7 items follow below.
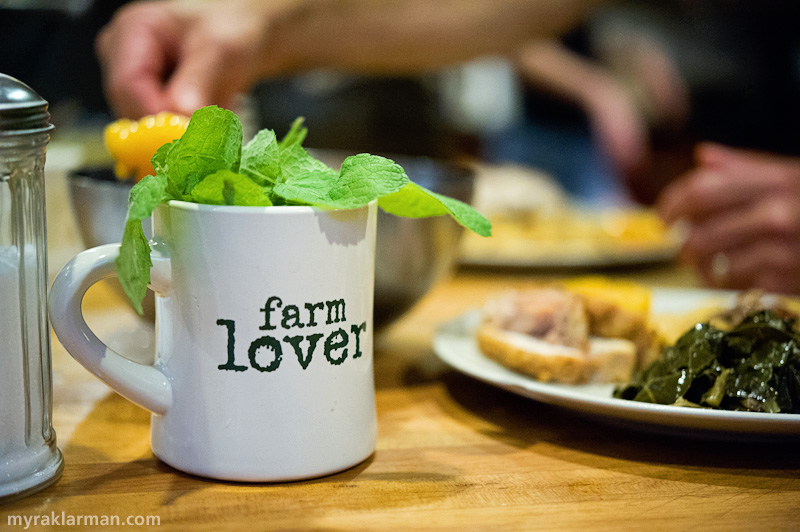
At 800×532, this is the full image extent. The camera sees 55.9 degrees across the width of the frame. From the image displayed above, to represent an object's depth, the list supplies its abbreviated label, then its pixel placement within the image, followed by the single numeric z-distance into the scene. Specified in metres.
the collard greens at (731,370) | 0.78
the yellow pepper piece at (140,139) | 0.78
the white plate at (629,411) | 0.72
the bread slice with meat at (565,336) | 0.90
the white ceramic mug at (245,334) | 0.63
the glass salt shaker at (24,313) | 0.61
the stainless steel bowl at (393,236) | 0.95
